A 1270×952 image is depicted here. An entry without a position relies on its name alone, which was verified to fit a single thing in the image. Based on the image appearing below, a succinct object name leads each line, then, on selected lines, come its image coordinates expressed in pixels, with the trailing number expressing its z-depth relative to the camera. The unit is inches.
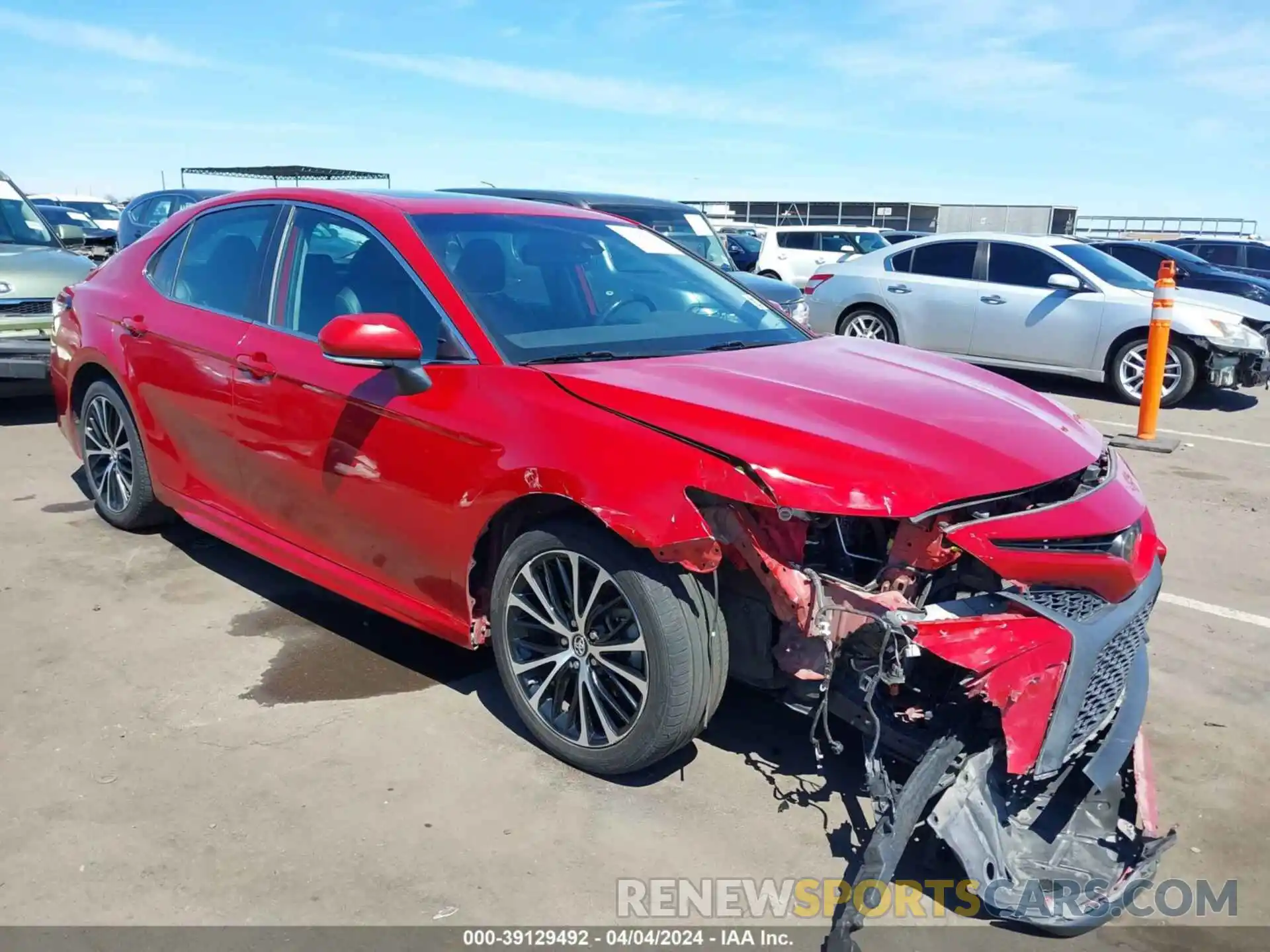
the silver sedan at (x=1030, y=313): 383.2
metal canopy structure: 986.2
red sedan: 105.1
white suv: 759.7
